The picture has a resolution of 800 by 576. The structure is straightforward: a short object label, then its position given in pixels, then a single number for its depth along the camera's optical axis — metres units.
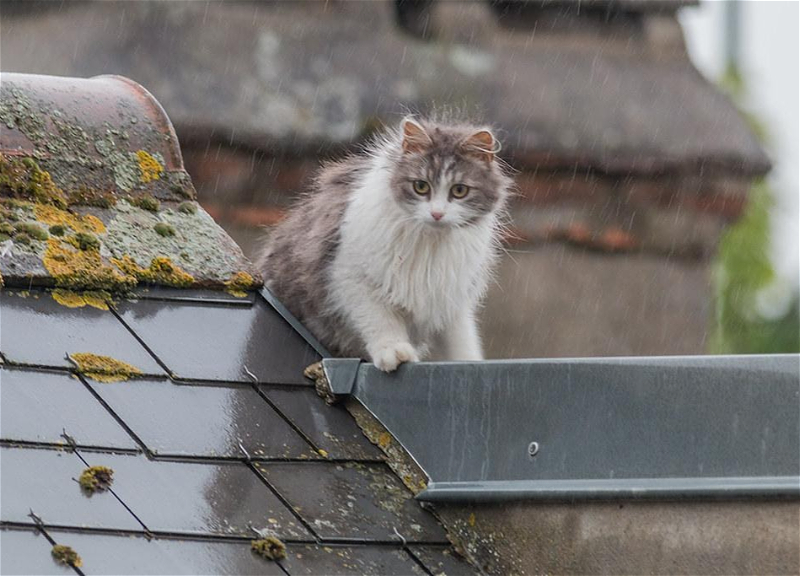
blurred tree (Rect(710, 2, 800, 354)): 46.09
